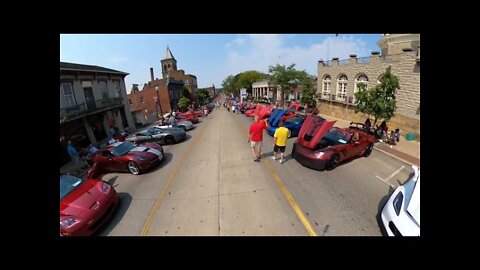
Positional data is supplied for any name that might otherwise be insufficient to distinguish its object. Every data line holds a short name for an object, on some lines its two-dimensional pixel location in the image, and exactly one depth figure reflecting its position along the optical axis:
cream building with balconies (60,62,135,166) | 13.55
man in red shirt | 7.23
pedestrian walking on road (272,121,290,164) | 6.92
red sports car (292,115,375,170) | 6.51
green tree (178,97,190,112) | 36.94
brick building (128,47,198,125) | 37.38
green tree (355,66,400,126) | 9.55
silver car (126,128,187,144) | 11.83
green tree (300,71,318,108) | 21.23
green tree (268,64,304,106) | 27.67
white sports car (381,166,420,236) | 2.77
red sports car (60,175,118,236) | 4.05
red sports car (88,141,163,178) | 7.46
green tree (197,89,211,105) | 70.62
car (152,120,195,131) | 16.16
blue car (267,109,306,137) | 11.70
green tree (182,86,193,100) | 46.99
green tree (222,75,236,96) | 86.53
